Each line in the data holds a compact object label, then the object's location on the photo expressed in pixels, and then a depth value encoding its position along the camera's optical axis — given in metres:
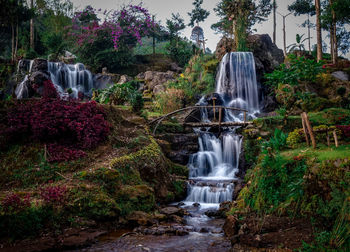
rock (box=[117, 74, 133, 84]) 21.55
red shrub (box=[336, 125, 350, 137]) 6.42
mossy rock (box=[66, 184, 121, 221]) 5.27
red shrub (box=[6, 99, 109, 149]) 6.79
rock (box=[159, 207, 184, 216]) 6.40
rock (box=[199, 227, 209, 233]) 5.40
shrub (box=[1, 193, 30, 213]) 4.63
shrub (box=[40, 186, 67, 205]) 5.05
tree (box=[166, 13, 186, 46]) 30.31
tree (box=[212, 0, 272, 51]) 20.15
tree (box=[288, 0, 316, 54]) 29.45
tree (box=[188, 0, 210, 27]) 33.75
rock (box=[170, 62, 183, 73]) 26.58
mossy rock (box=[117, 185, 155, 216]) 6.01
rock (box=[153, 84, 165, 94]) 19.31
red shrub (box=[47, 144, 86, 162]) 6.56
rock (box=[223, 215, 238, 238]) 4.93
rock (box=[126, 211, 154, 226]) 5.58
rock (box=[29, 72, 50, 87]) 16.72
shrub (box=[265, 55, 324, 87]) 9.12
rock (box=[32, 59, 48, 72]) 17.86
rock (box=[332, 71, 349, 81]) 16.45
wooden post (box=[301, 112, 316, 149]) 5.76
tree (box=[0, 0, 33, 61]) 19.75
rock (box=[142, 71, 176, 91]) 20.97
